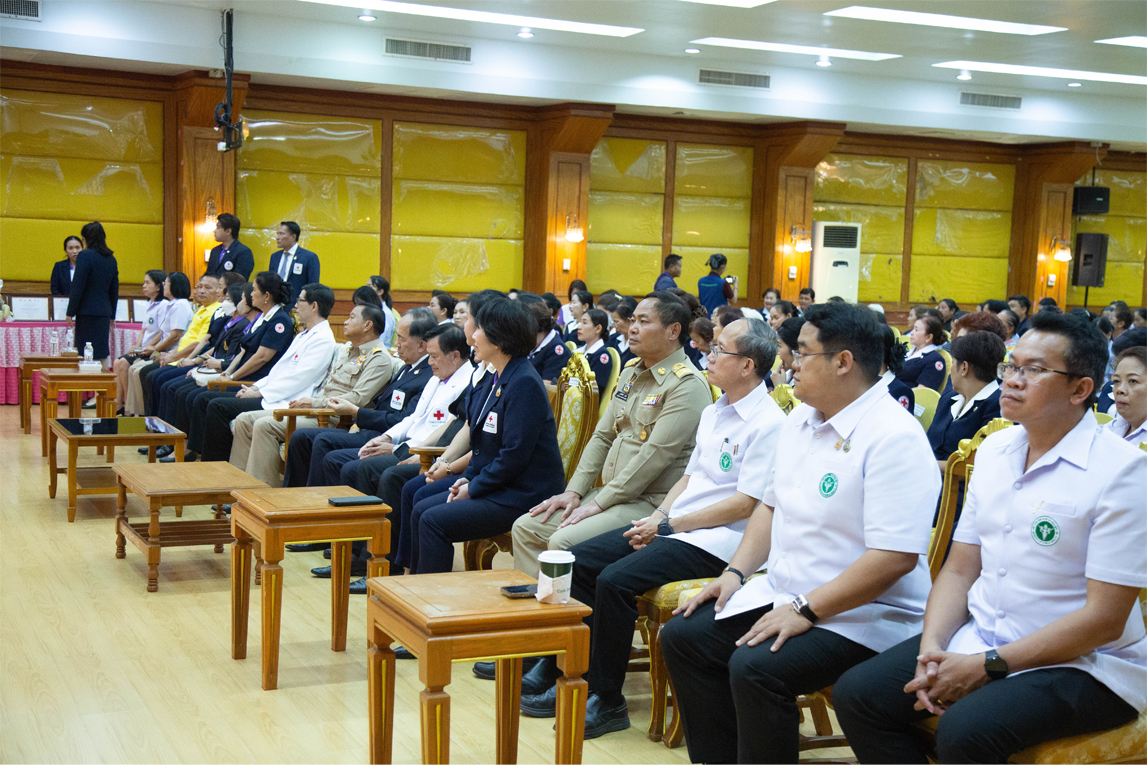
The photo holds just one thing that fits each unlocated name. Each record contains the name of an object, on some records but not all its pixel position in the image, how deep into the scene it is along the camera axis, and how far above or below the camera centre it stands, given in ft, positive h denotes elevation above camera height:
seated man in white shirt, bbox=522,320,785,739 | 9.71 -2.45
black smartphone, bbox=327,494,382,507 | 11.21 -2.56
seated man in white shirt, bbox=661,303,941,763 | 7.52 -2.17
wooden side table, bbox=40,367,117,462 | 22.43 -2.83
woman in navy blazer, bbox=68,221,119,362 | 28.68 -0.95
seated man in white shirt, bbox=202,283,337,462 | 19.48 -2.12
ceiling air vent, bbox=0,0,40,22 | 30.01 +7.19
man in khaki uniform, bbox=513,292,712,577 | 11.10 -1.87
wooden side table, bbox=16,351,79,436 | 25.89 -2.83
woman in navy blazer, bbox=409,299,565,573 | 11.90 -2.14
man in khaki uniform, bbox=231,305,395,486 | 17.66 -2.11
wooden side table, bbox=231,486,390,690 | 10.71 -2.90
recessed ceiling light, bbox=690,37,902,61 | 35.01 +8.10
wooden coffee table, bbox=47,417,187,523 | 17.26 -3.00
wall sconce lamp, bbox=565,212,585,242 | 39.81 +1.72
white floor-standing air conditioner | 43.62 +1.01
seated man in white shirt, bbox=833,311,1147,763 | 6.39 -2.03
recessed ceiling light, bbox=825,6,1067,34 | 29.76 +7.84
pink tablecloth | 30.19 -2.56
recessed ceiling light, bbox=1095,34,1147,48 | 31.76 +7.85
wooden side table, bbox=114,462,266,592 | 13.92 -3.19
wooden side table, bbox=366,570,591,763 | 7.52 -2.77
